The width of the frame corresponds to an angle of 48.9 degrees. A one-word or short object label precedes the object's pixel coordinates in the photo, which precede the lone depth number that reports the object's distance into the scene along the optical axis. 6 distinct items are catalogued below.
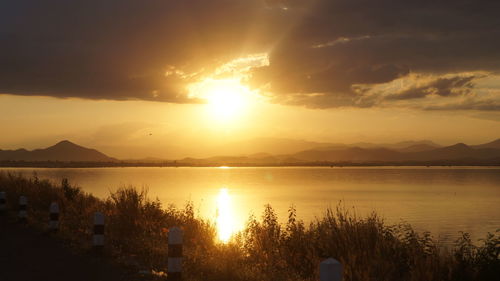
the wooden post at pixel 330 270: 6.21
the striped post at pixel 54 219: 17.00
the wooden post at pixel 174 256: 10.93
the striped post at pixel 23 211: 19.91
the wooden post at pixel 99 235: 13.77
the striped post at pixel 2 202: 22.44
